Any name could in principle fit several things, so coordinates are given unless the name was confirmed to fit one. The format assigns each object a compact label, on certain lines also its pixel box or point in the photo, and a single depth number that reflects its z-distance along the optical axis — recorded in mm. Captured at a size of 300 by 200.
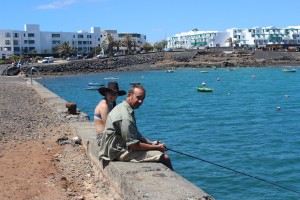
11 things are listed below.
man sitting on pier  6523
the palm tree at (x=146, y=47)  146500
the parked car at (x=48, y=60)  102312
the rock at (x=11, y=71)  61619
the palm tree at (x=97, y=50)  137375
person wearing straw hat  8086
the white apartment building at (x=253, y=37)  161875
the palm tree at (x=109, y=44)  133250
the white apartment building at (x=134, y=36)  155250
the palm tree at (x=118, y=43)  137375
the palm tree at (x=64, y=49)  123812
